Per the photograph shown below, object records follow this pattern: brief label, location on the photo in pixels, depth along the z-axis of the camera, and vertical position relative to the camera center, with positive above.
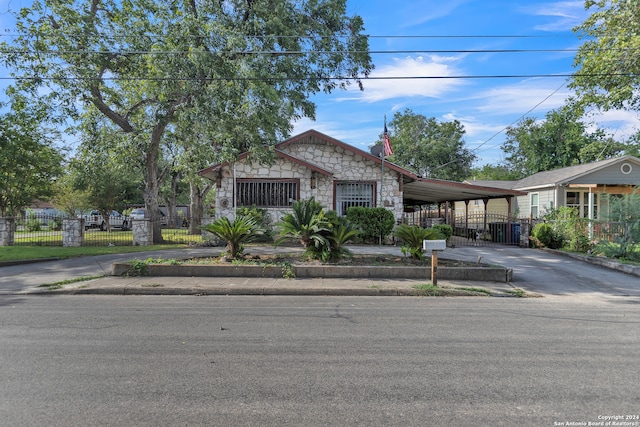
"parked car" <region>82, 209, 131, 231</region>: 31.20 -0.07
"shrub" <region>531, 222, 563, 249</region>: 16.88 -0.75
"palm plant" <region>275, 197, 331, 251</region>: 10.58 -0.13
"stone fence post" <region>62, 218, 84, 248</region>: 16.25 -0.47
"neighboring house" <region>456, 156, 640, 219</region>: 21.08 +1.93
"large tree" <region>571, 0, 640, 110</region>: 15.23 +6.57
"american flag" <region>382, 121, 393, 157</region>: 16.05 +3.11
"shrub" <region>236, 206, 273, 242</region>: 16.00 +0.26
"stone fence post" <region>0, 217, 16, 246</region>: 16.47 -0.47
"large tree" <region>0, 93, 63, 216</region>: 16.91 +2.78
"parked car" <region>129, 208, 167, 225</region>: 31.35 +0.71
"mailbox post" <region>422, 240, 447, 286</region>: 8.87 -0.64
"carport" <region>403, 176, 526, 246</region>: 18.08 +1.51
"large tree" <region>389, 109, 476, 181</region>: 39.28 +7.14
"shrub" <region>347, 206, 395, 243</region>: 16.47 +0.00
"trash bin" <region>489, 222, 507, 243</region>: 20.31 -0.64
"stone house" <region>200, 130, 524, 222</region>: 17.16 +1.82
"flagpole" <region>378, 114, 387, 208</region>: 15.53 +1.78
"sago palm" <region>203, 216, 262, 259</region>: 10.89 -0.33
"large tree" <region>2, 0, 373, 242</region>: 14.66 +6.48
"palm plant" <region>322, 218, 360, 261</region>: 10.59 -0.46
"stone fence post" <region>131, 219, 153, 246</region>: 16.89 -0.58
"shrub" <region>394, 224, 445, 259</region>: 11.09 -0.46
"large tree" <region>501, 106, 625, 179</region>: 33.09 +6.71
